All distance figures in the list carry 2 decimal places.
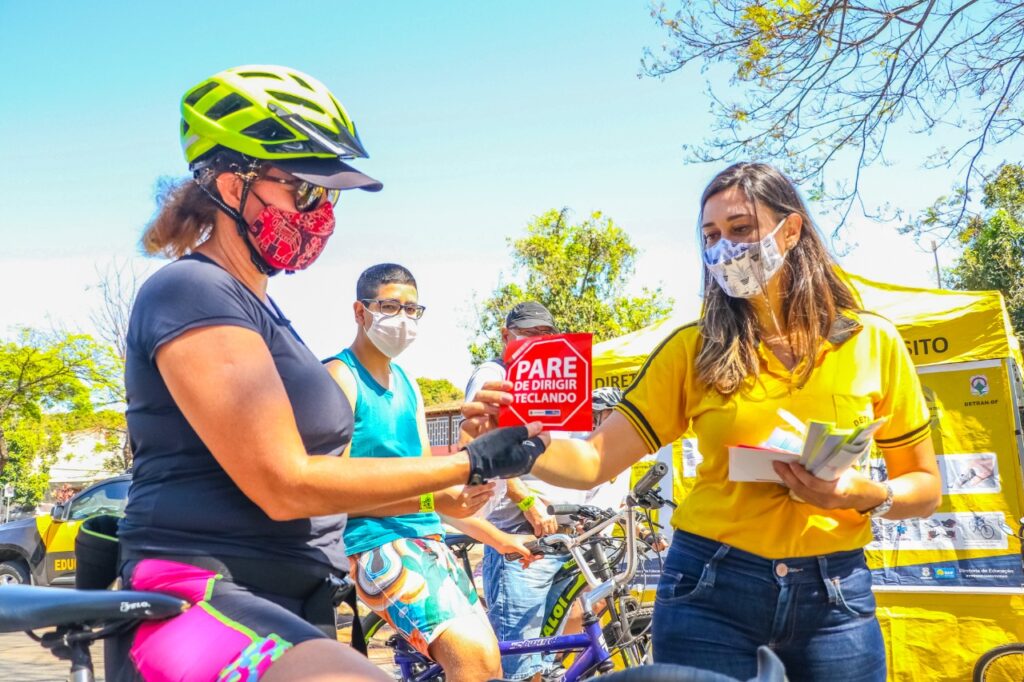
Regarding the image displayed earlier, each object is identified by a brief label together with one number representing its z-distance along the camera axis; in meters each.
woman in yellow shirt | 2.20
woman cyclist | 1.42
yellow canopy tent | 6.12
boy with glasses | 3.23
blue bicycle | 4.31
